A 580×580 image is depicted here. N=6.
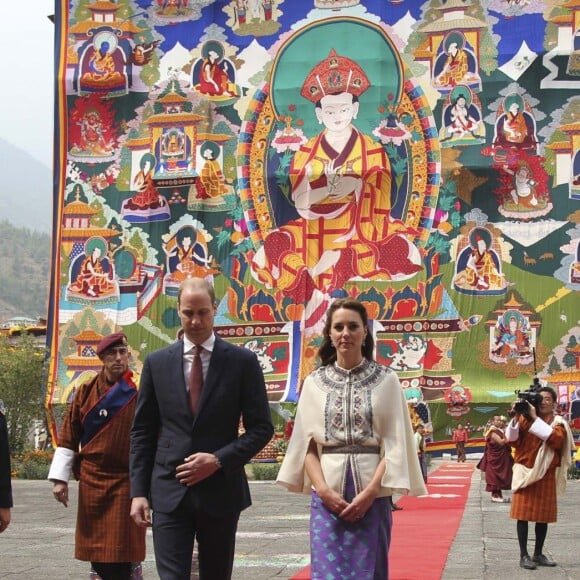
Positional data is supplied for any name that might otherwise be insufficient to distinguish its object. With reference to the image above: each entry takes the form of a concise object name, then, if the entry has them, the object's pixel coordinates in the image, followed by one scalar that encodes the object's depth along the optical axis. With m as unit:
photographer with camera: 8.72
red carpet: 8.33
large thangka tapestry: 29.27
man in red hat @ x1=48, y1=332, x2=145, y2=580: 5.83
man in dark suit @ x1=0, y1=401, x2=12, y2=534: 5.24
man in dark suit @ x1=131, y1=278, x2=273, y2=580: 4.61
